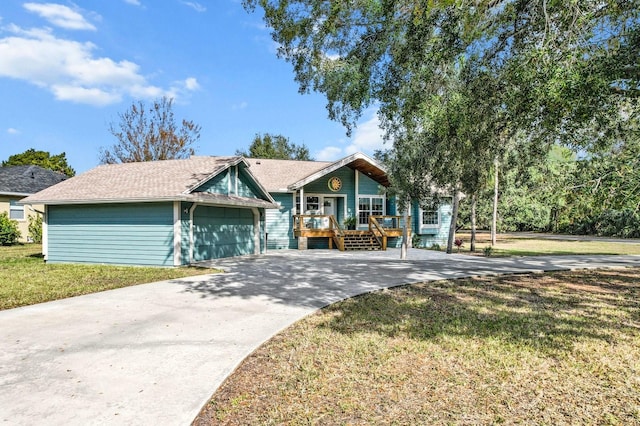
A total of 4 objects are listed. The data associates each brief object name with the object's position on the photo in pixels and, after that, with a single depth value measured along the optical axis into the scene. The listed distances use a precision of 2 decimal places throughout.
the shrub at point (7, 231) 20.59
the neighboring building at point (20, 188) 22.20
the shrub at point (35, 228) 22.53
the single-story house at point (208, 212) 12.21
